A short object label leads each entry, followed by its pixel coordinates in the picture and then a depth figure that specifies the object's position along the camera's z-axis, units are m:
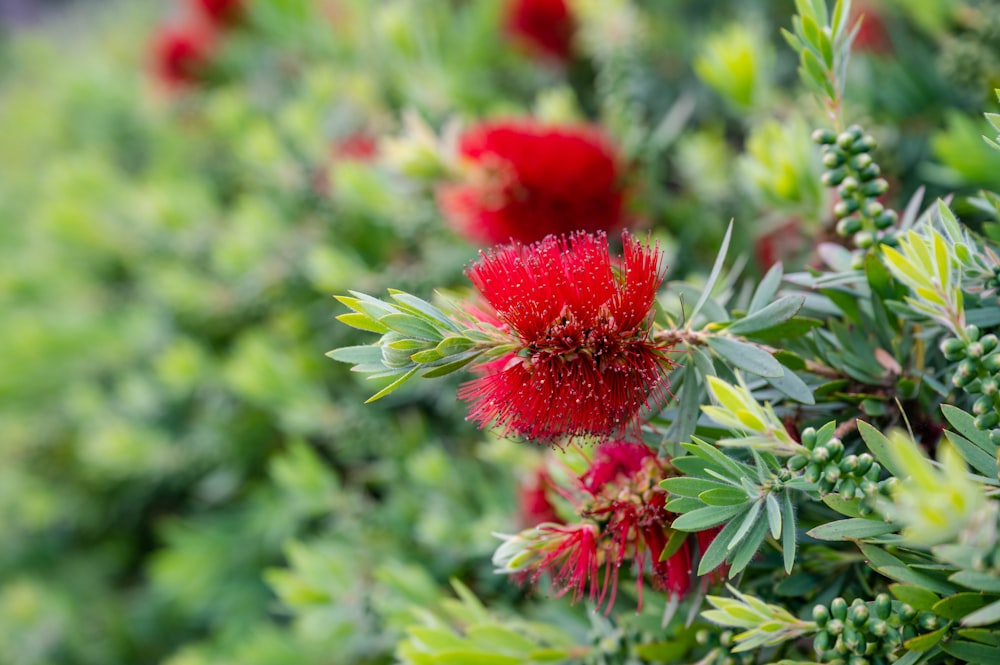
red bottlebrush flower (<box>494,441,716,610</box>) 0.42
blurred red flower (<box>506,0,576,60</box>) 1.02
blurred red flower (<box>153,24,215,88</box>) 1.29
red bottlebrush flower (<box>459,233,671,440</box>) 0.39
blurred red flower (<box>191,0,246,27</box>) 1.25
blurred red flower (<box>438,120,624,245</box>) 0.70
